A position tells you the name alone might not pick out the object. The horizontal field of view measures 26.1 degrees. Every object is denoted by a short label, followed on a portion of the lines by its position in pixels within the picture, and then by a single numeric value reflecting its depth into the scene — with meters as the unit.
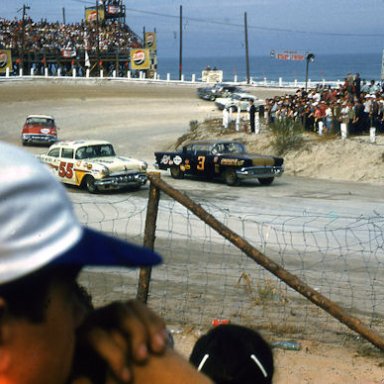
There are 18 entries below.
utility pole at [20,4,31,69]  75.21
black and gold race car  23.08
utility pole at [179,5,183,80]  73.94
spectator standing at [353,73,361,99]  33.28
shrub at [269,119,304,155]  28.16
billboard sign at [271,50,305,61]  80.53
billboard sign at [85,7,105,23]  91.50
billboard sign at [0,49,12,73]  71.69
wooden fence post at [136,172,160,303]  6.00
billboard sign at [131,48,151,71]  77.61
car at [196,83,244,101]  52.03
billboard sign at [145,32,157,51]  91.46
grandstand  77.44
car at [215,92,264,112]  43.50
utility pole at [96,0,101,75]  77.00
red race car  33.31
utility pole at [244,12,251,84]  71.09
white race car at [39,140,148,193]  21.25
